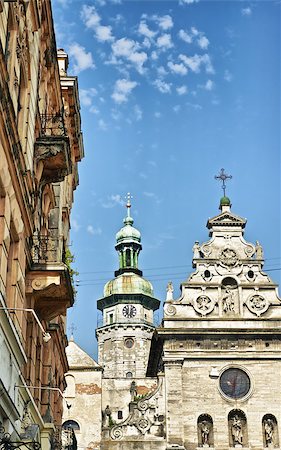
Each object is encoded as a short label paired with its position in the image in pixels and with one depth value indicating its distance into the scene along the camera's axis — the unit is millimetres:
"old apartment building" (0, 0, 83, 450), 11383
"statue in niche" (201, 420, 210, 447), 35594
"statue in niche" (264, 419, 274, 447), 35625
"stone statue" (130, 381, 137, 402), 48759
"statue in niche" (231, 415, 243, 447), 35656
